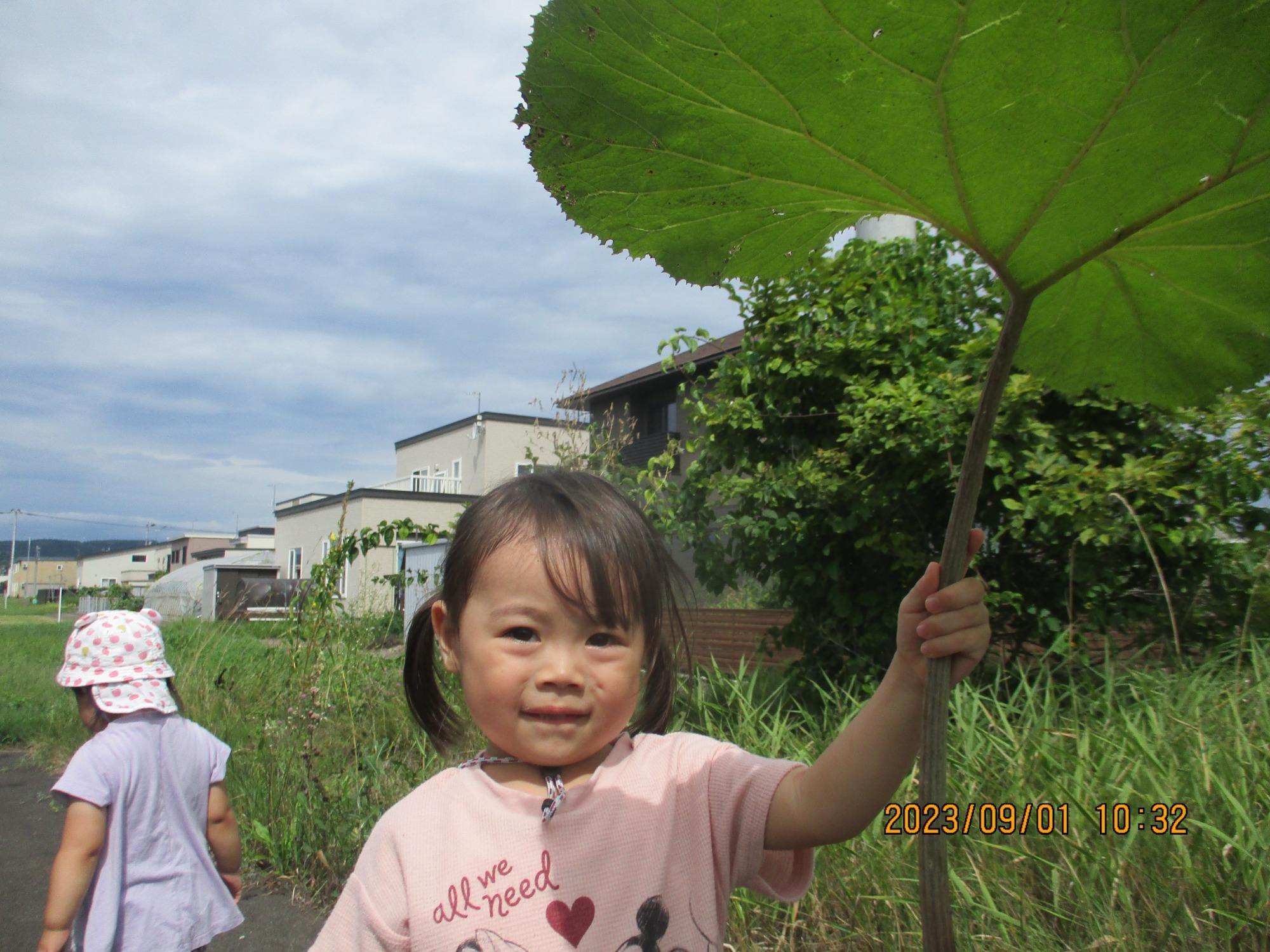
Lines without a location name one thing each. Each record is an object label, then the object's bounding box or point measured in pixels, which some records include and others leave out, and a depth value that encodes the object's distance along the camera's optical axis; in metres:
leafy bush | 3.47
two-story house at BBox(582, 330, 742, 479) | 21.16
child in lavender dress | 2.32
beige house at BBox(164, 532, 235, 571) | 69.38
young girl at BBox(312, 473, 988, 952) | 1.23
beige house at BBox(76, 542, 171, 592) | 82.69
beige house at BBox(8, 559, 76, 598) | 107.25
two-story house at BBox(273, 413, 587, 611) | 30.03
